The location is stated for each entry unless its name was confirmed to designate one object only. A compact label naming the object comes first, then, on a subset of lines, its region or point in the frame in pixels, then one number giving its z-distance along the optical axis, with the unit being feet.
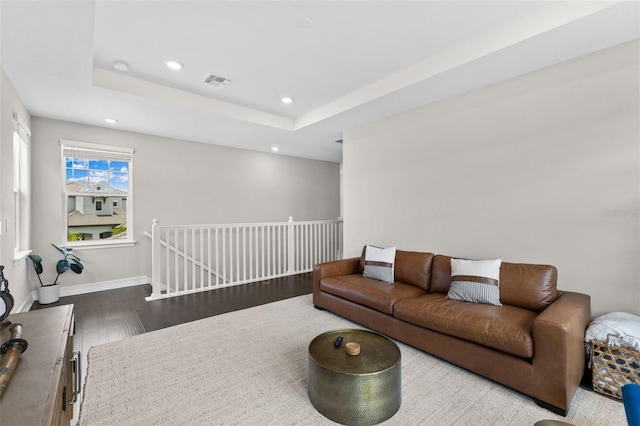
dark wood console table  3.04
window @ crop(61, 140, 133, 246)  14.57
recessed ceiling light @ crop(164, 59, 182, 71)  9.76
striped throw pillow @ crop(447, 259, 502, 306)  8.57
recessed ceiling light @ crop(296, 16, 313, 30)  7.75
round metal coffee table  5.64
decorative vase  12.70
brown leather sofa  6.17
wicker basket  6.33
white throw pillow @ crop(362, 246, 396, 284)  11.59
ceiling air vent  10.89
